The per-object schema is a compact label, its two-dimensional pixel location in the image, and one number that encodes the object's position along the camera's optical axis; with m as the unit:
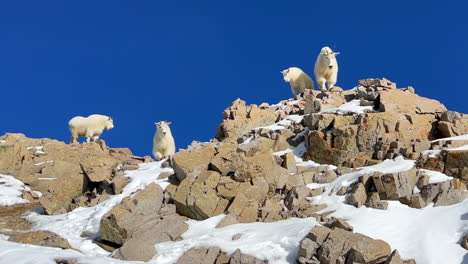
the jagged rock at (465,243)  11.19
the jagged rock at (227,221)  13.85
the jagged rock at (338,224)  12.18
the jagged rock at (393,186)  13.98
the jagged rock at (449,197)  13.42
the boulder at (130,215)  13.94
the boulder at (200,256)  11.71
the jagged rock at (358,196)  13.93
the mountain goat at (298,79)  29.30
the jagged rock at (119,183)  18.09
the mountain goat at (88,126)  29.77
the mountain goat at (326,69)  25.66
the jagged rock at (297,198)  14.77
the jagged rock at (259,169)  15.91
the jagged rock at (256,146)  19.03
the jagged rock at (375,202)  13.53
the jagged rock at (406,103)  20.36
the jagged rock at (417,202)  13.50
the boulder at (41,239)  13.57
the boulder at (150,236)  12.36
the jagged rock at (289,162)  17.59
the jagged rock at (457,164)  14.52
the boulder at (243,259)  11.26
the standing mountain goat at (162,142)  23.38
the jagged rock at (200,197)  14.76
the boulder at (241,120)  25.77
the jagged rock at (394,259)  10.54
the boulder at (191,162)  16.40
